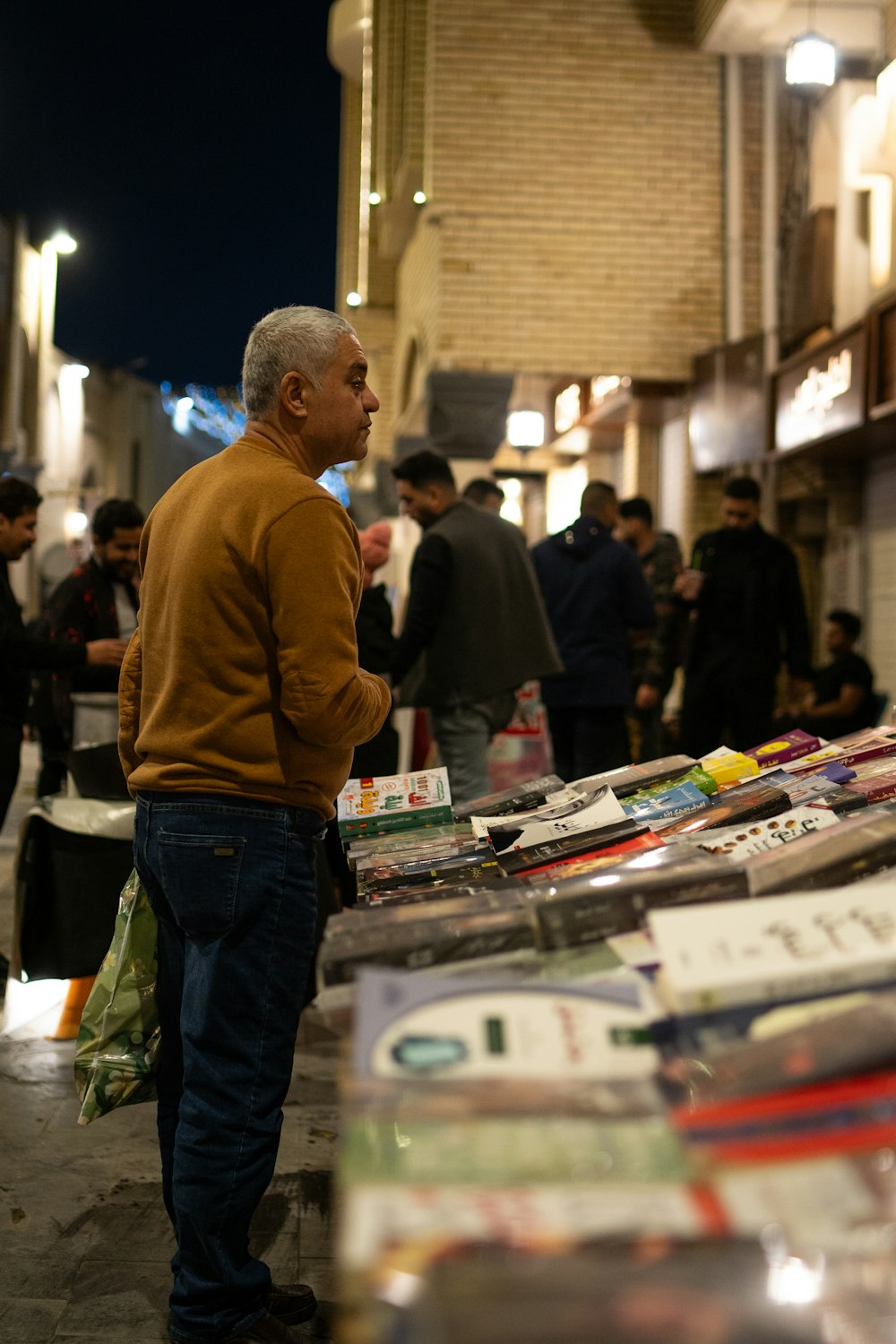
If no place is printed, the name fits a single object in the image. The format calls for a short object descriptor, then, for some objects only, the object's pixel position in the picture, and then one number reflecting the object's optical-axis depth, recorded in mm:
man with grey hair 2258
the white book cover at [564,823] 2170
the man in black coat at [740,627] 6199
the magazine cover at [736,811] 2160
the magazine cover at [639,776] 2576
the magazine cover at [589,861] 1908
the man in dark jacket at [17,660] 4477
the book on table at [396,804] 2521
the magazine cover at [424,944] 1396
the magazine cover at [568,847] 2080
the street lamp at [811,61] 9195
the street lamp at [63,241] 26656
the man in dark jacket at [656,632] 6723
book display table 860
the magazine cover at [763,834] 1951
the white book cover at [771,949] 1146
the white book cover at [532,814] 2400
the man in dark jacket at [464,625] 5203
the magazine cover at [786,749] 2764
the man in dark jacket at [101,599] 4918
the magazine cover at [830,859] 1554
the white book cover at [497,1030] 1099
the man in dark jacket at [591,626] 6074
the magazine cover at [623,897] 1440
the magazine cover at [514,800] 2570
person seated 7742
